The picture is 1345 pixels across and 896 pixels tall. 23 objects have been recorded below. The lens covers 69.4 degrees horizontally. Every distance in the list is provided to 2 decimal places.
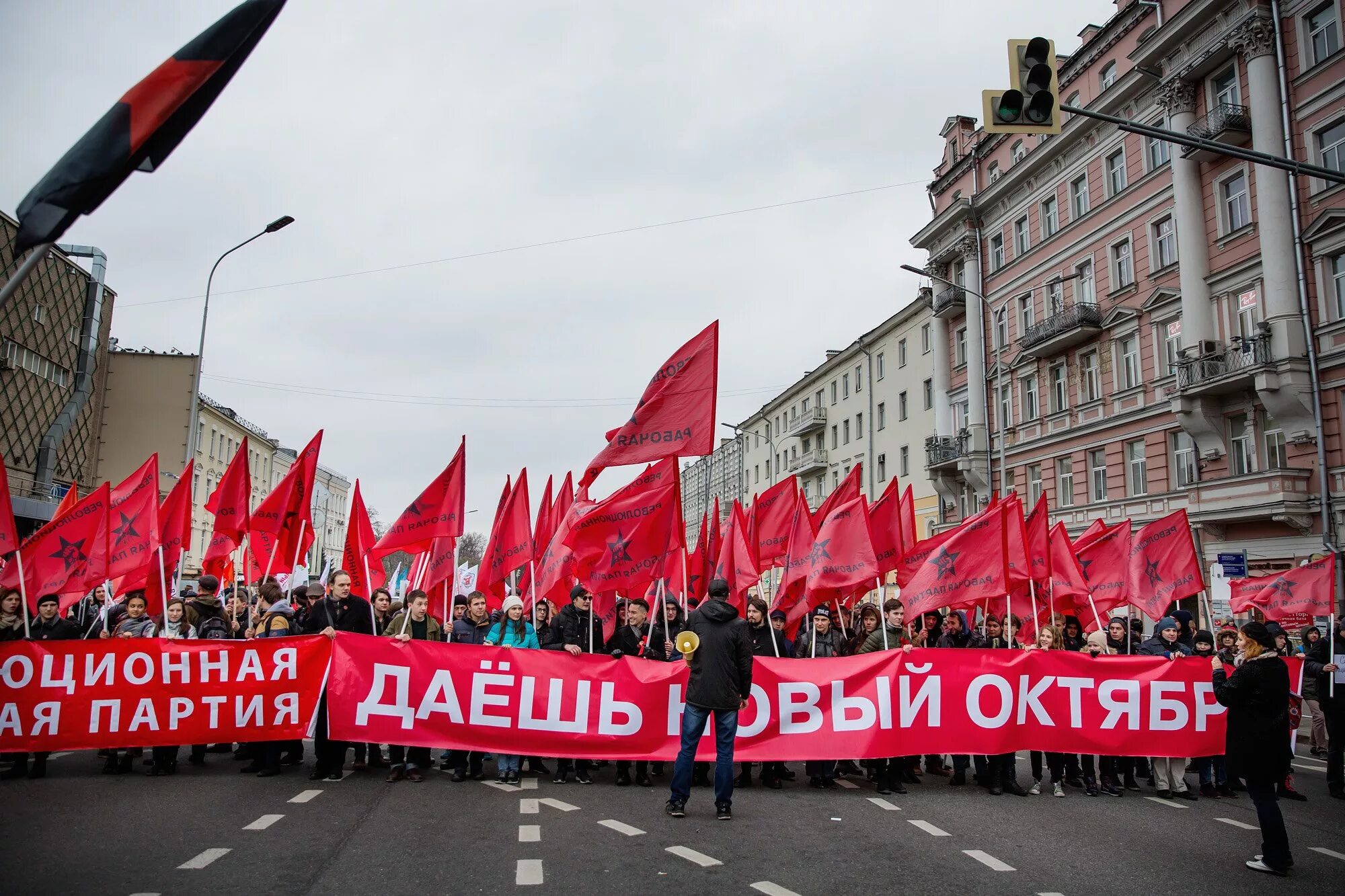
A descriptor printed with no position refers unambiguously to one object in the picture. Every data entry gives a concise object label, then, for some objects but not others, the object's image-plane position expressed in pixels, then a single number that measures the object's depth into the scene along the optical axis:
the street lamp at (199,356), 22.80
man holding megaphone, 7.73
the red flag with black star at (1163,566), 12.36
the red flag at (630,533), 9.76
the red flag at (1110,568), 13.52
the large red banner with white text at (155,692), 8.73
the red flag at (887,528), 13.55
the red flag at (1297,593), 15.23
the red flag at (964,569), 10.34
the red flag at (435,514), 11.04
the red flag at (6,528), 9.23
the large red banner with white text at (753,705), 9.04
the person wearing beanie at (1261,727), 6.47
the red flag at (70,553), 10.28
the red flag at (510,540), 12.07
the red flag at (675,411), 9.58
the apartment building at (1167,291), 23.27
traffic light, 8.36
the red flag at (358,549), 14.02
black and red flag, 5.03
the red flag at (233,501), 13.00
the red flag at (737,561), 11.96
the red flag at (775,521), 15.14
